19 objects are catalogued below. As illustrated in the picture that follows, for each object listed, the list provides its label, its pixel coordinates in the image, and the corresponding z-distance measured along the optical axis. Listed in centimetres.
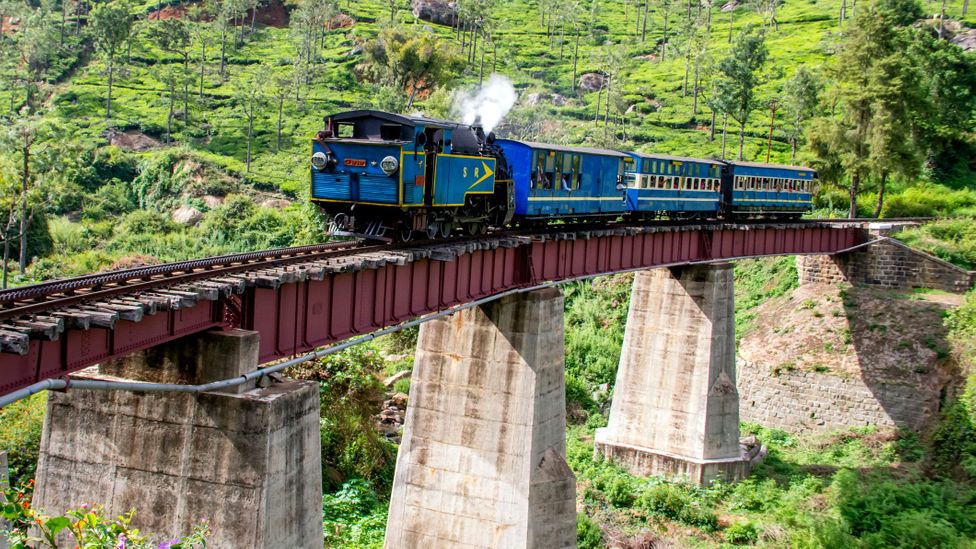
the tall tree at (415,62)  8356
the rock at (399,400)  3797
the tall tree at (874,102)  5250
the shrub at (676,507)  3216
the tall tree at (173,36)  9325
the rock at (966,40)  9156
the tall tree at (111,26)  8481
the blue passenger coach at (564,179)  2617
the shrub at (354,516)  2730
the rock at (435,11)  11381
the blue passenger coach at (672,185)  3359
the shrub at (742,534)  3053
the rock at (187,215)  6112
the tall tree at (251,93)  7752
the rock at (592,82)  9981
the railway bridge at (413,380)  1297
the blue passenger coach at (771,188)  4031
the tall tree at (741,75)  6881
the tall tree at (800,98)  6912
